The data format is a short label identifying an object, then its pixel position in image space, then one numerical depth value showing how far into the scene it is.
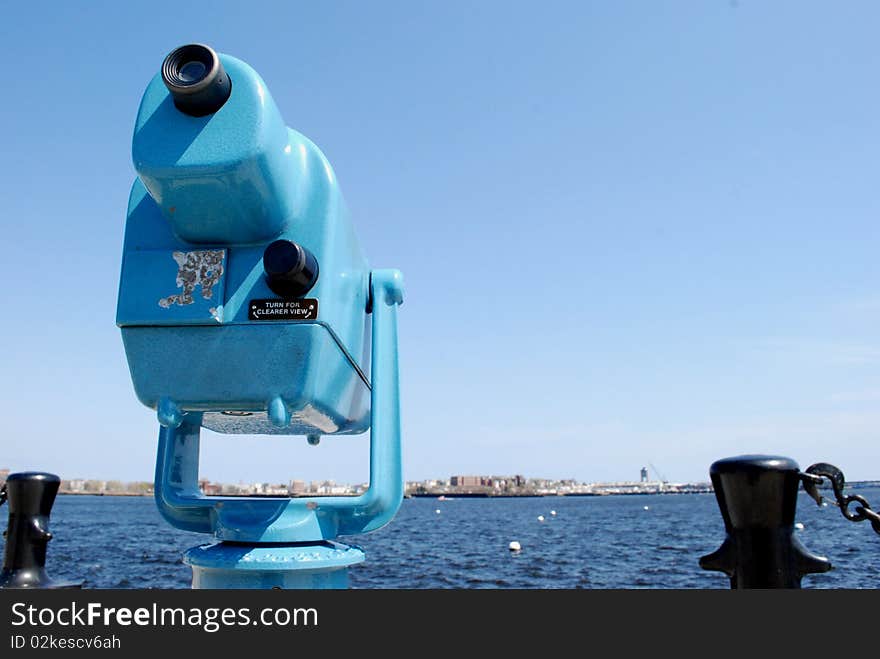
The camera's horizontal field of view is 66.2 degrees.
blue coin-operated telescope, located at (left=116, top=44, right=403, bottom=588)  0.62
